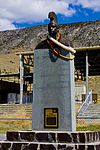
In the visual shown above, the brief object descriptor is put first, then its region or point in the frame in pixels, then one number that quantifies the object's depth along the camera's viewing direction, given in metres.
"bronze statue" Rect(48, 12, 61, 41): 9.63
